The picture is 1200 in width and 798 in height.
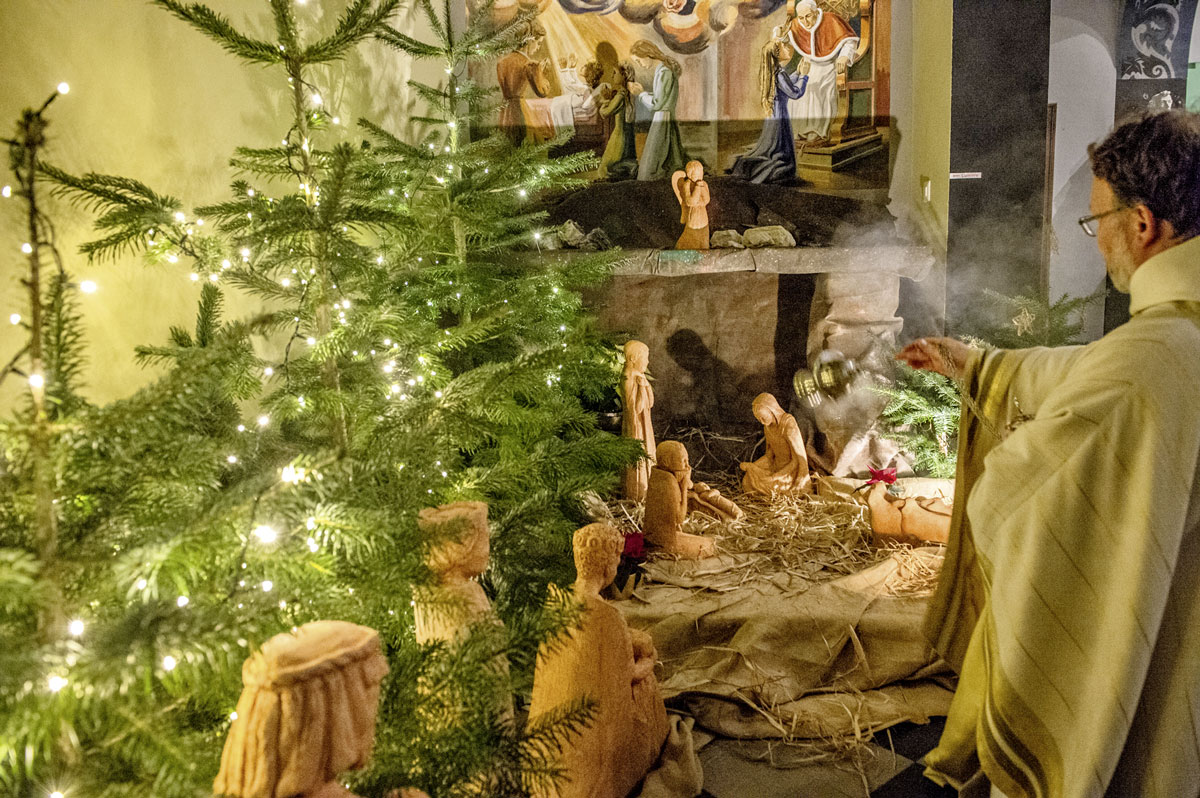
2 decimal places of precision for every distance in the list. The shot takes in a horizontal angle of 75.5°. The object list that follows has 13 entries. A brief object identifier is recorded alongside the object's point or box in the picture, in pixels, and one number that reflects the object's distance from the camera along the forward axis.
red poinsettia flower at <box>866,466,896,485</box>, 4.19
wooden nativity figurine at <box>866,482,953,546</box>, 3.77
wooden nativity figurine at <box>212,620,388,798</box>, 0.97
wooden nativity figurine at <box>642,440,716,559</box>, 3.74
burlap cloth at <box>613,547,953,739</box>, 2.88
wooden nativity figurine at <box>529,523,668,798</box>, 2.06
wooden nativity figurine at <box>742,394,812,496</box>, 4.58
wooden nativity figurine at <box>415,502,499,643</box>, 1.51
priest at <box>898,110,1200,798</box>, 1.68
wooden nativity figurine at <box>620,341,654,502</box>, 4.32
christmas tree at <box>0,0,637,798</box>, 0.95
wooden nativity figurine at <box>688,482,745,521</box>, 4.34
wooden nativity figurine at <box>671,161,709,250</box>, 5.08
